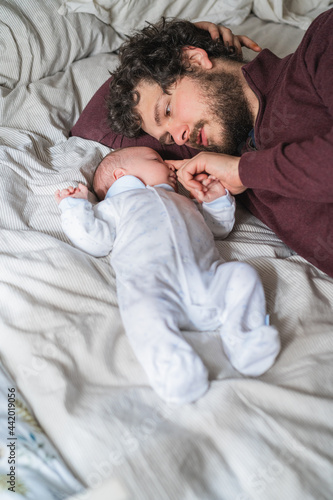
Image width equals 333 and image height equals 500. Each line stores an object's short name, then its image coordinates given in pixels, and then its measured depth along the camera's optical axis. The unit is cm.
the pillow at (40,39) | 192
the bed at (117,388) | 84
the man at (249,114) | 125
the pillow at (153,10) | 212
